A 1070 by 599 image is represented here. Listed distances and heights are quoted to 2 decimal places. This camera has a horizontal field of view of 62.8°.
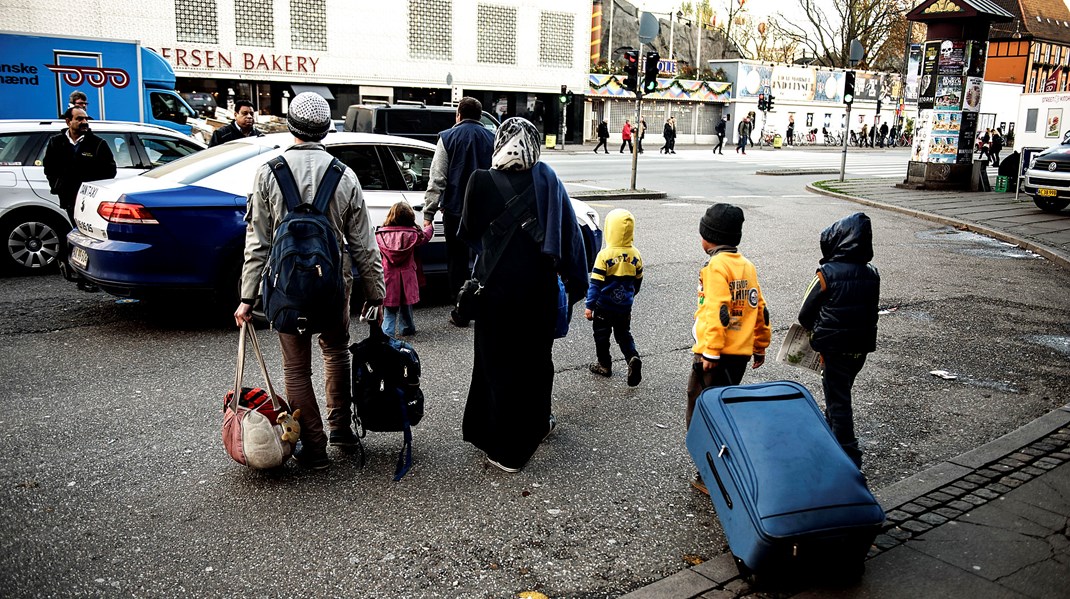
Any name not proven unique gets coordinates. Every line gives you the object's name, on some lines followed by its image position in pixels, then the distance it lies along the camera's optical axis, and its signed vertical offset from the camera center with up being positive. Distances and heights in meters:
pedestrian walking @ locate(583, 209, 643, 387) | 5.80 -1.01
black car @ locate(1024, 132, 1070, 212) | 16.99 -0.70
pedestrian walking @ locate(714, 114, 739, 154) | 45.81 +0.00
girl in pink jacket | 6.97 -1.02
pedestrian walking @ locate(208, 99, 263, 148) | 11.15 -0.12
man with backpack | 4.04 -0.63
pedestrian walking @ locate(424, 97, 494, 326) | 7.34 -0.42
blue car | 6.84 -0.85
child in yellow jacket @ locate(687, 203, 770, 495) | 4.32 -0.87
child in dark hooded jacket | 4.34 -0.85
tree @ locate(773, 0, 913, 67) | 67.56 +8.43
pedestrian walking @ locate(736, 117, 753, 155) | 46.44 +0.03
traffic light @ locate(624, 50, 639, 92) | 20.03 +1.36
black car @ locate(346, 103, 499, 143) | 16.69 +0.07
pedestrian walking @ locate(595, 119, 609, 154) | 42.88 -0.13
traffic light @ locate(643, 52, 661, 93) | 19.89 +1.27
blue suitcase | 3.37 -1.37
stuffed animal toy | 4.25 -1.46
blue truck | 16.16 +0.69
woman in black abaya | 4.40 -0.80
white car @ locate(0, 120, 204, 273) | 9.28 -0.96
